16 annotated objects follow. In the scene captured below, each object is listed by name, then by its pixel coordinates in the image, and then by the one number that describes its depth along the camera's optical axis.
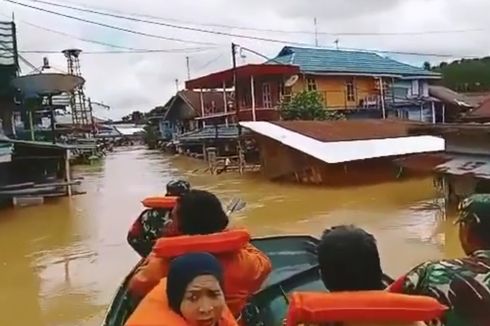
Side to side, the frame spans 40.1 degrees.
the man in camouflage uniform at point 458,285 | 2.20
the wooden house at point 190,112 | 37.04
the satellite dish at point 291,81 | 31.26
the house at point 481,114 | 23.63
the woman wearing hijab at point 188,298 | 2.37
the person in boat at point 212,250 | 2.92
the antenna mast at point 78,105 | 37.67
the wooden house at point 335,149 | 18.95
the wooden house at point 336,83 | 30.89
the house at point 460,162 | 12.20
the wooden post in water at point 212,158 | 27.26
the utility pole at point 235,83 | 29.14
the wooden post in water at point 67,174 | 19.92
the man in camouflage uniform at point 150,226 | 4.91
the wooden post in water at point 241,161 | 26.36
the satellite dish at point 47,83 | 20.95
